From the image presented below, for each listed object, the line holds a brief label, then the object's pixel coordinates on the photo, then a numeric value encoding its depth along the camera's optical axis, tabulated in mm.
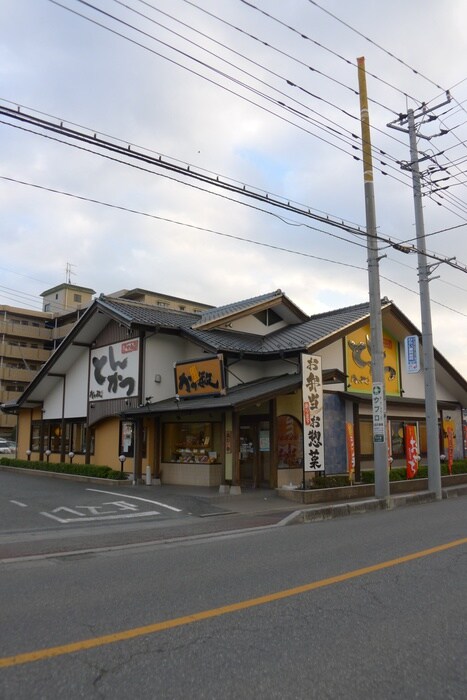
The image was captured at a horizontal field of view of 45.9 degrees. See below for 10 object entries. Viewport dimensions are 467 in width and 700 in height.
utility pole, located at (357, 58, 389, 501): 14484
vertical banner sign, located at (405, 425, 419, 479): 19094
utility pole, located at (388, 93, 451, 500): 16828
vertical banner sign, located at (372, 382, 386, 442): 14438
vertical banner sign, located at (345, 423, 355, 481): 17016
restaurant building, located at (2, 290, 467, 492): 16953
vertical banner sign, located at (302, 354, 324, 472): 14875
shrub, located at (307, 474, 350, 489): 15398
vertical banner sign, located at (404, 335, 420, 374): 19653
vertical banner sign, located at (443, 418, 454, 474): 21531
